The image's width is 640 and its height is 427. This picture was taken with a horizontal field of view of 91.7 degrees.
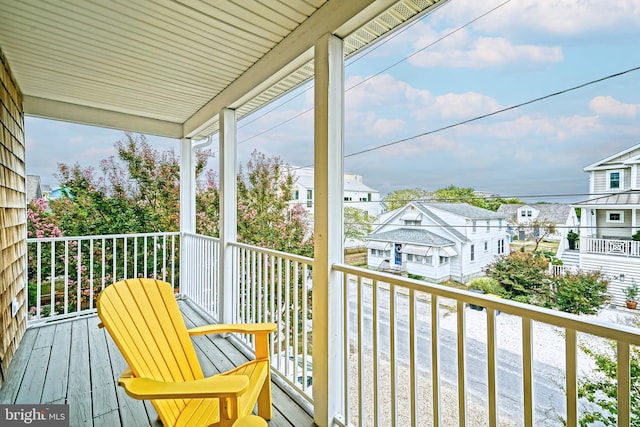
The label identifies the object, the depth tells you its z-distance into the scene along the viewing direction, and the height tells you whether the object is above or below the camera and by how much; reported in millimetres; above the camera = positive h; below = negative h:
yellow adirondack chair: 1198 -658
